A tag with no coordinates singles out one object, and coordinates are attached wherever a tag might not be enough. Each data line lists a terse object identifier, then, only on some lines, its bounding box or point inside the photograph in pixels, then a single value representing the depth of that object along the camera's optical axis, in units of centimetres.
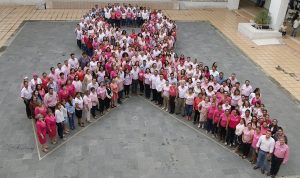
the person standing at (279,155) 779
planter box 1750
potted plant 1795
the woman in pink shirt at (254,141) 827
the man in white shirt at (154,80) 1098
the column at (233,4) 2337
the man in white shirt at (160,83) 1085
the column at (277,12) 1764
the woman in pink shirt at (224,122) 902
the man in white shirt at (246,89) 1059
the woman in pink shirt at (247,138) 844
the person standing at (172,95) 1050
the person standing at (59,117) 895
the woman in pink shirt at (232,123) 888
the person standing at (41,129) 848
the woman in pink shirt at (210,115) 938
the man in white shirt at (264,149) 795
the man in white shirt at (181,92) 1039
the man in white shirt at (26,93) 981
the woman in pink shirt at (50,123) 872
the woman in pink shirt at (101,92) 1034
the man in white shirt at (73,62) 1197
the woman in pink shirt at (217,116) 925
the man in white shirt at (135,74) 1143
